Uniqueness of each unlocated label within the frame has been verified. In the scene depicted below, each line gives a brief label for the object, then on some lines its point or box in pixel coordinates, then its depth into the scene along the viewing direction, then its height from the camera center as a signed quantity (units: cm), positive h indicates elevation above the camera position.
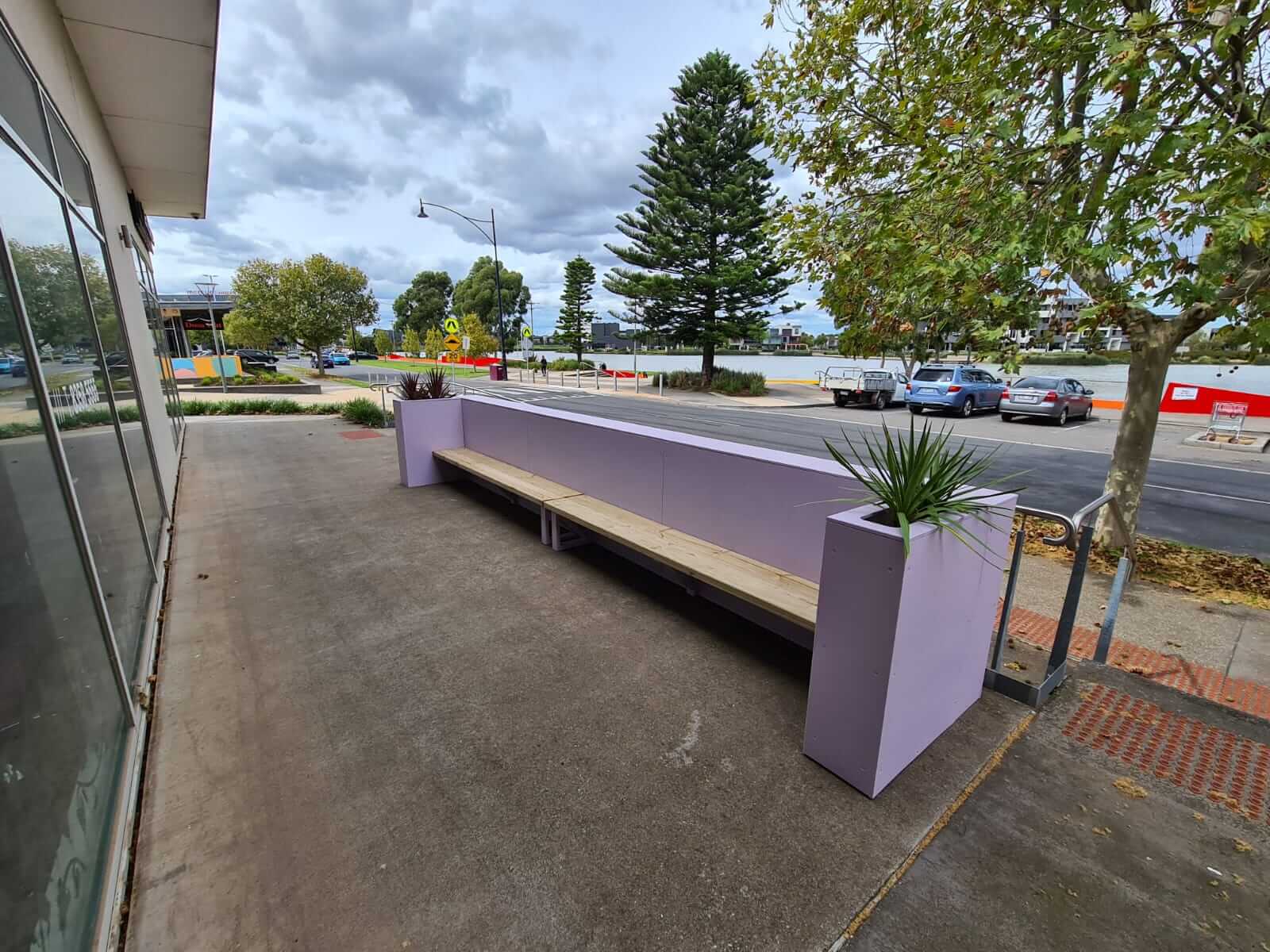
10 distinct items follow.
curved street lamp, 1933 +457
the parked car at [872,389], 2081 -168
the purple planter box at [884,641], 206 -119
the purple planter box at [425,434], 691 -119
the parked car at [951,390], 1727 -140
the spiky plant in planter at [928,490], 222 -60
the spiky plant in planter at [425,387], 708 -59
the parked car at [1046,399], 1600 -157
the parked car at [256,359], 3209 -137
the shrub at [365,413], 1261 -167
